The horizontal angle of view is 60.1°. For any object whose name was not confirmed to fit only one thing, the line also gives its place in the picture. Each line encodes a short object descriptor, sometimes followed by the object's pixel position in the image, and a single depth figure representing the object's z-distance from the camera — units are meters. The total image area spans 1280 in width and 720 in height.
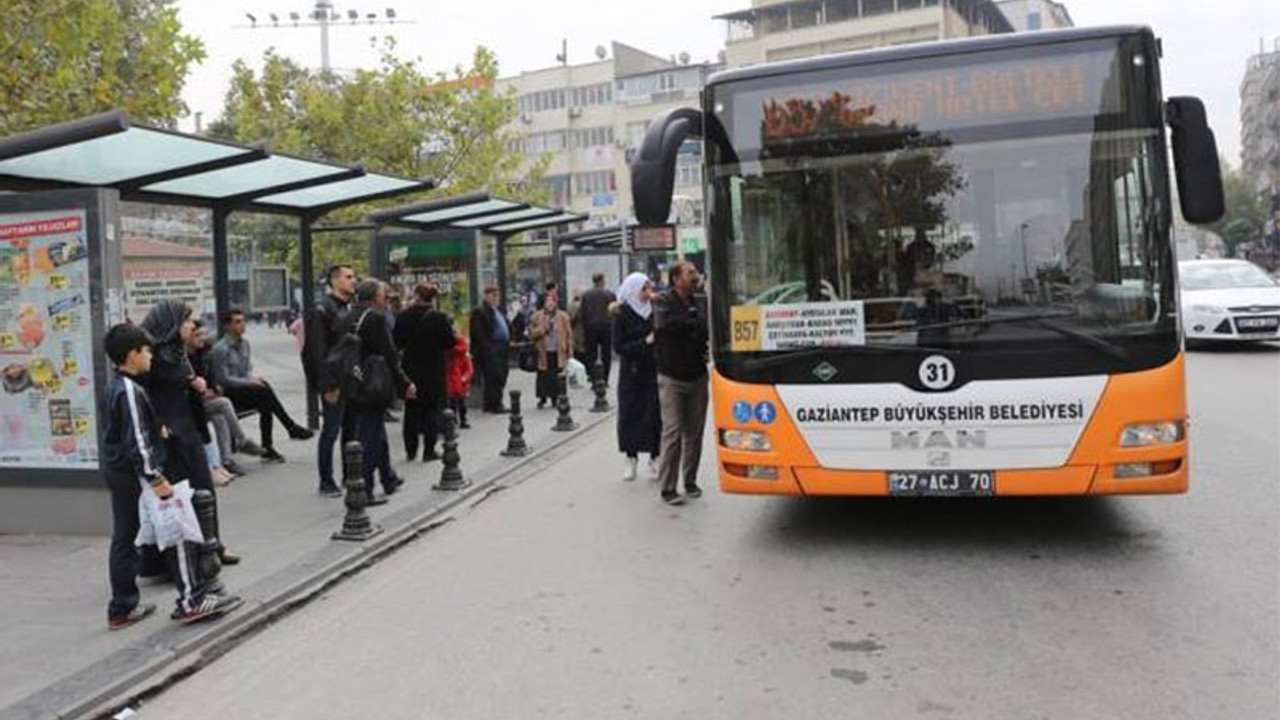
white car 17.72
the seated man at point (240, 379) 11.09
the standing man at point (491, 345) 14.34
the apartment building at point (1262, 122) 85.56
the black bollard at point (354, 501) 7.49
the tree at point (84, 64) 10.77
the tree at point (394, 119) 25.64
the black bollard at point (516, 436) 11.06
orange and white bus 6.00
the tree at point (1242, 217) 86.25
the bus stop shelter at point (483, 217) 14.23
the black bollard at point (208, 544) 5.72
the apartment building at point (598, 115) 71.56
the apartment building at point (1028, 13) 90.00
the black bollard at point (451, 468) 9.35
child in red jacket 12.24
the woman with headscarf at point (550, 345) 14.95
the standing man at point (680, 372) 8.26
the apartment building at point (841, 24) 64.12
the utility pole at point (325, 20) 46.75
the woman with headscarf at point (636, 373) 9.21
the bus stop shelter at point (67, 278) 7.27
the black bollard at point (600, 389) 14.66
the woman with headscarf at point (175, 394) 6.25
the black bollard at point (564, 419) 12.87
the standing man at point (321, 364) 8.78
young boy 5.52
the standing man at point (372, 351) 8.72
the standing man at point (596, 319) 16.95
